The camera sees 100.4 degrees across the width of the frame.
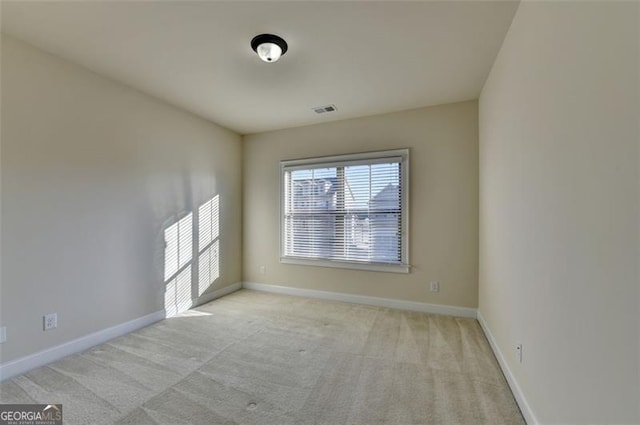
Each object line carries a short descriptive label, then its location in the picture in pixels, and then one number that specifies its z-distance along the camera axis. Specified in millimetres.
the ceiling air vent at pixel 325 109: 3438
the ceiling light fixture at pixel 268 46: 2051
